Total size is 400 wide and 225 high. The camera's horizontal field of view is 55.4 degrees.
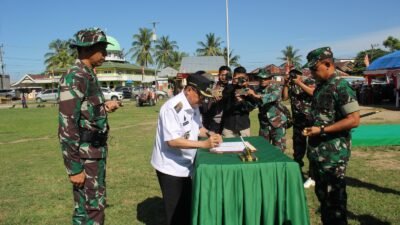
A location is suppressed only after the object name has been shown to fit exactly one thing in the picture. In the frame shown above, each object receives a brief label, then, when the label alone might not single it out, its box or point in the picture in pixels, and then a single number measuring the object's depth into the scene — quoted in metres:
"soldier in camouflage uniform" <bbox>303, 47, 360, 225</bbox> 3.36
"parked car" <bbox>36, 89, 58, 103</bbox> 46.38
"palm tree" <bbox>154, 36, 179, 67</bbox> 75.88
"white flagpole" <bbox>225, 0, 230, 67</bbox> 36.22
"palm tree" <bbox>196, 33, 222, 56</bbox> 72.69
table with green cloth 2.93
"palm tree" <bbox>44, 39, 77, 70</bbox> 73.25
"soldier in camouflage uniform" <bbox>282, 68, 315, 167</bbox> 5.70
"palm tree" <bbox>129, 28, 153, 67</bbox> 70.75
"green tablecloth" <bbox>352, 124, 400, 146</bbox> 9.32
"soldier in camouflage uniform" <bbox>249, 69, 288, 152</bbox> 5.41
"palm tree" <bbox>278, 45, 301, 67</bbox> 81.00
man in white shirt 3.27
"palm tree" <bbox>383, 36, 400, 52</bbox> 52.91
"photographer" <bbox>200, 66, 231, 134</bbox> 5.59
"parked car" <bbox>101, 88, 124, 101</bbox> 38.66
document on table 3.62
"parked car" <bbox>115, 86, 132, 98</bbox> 45.09
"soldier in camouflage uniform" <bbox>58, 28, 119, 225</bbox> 3.00
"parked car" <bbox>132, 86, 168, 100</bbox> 41.77
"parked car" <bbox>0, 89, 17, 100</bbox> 54.53
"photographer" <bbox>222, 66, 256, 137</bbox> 5.36
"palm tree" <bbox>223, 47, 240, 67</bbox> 72.06
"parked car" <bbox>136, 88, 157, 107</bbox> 31.00
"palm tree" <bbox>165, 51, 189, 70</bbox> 77.06
